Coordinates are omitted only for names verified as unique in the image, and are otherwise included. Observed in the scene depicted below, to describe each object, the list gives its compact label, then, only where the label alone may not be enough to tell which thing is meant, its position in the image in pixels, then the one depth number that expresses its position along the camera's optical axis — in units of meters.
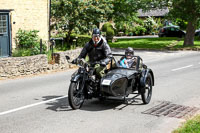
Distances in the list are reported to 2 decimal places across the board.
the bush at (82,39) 24.81
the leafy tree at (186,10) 28.53
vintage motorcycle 8.48
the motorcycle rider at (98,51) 8.87
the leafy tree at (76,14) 24.77
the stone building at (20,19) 19.30
